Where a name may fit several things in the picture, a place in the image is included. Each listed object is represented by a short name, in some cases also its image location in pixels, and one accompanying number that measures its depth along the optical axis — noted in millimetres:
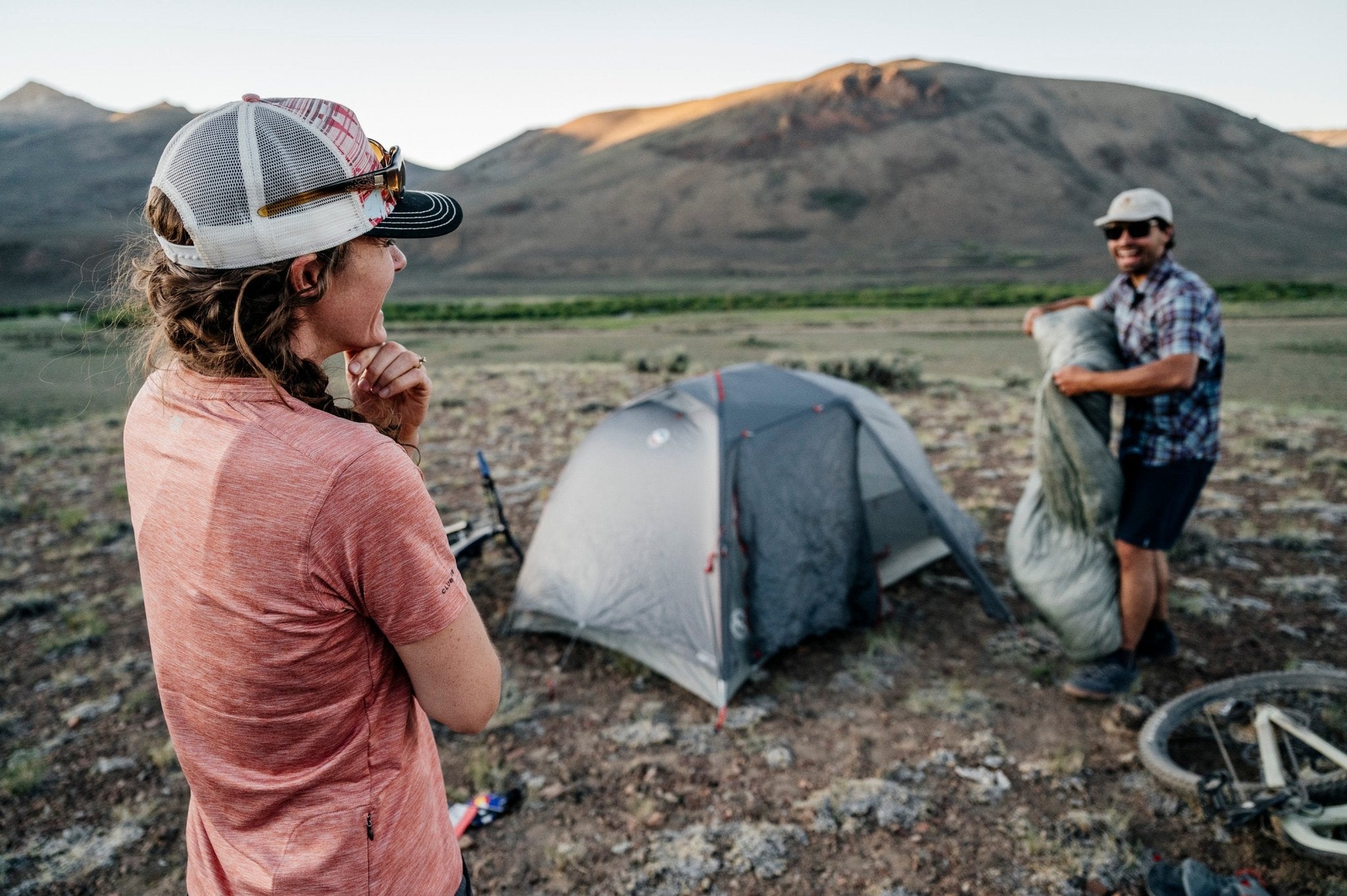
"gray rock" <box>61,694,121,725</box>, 4469
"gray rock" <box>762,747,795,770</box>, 3818
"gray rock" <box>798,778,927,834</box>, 3389
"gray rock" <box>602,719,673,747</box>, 4055
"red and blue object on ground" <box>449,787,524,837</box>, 3475
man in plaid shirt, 3525
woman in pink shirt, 1018
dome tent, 4422
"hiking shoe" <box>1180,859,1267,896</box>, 2686
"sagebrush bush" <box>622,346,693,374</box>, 17500
